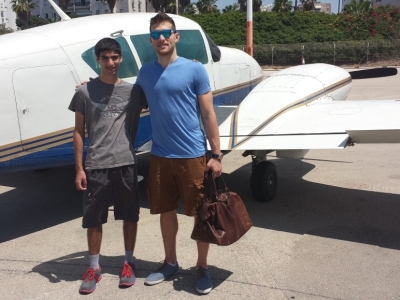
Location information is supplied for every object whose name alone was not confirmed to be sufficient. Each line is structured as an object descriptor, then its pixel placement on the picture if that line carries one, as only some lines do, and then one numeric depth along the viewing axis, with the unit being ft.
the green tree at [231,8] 205.98
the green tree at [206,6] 208.24
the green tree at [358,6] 150.00
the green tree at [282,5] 192.34
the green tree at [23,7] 244.63
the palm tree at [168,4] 205.76
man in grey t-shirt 13.07
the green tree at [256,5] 201.26
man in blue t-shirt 12.35
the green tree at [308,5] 215.51
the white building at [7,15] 283.18
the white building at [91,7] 265.95
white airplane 16.83
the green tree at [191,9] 192.90
